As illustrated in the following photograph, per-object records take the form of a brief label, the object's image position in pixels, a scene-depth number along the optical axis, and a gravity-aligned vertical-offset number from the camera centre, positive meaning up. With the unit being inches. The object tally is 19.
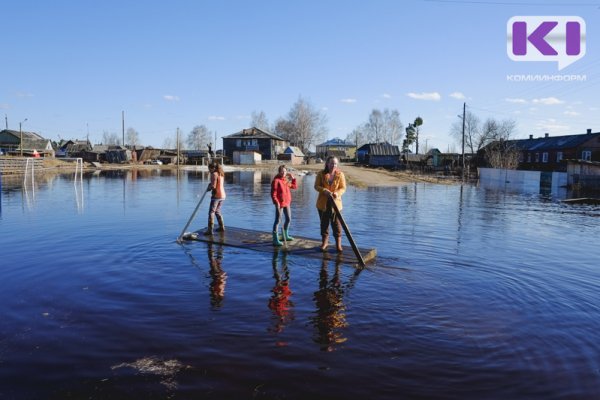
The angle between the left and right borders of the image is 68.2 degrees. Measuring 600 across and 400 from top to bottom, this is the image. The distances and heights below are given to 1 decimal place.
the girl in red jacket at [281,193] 401.1 -22.5
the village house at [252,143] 3297.0 +183.2
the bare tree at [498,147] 2111.2 +140.8
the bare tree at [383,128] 4621.1 +438.3
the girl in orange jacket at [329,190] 363.3 -17.5
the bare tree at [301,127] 4173.2 +389.9
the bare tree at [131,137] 6588.6 +437.8
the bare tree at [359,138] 5088.6 +386.3
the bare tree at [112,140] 6704.7 +395.9
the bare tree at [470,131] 3710.6 +334.6
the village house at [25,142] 3078.2 +162.8
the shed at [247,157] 3024.1 +73.1
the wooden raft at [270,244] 375.9 -71.3
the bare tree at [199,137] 5861.2 +400.1
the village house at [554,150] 2300.1 +126.2
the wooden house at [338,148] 4871.6 +258.0
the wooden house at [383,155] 3159.5 +104.9
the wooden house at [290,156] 3353.8 +92.9
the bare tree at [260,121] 5123.0 +544.8
